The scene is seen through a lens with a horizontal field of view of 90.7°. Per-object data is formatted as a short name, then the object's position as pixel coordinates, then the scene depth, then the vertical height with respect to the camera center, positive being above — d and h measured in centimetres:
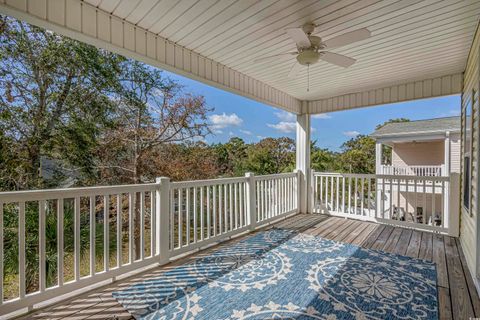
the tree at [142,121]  550 +96
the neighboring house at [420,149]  740 +40
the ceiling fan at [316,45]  212 +110
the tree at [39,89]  405 +130
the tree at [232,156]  755 +10
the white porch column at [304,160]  544 -3
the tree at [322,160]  921 -4
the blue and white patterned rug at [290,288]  191 -122
